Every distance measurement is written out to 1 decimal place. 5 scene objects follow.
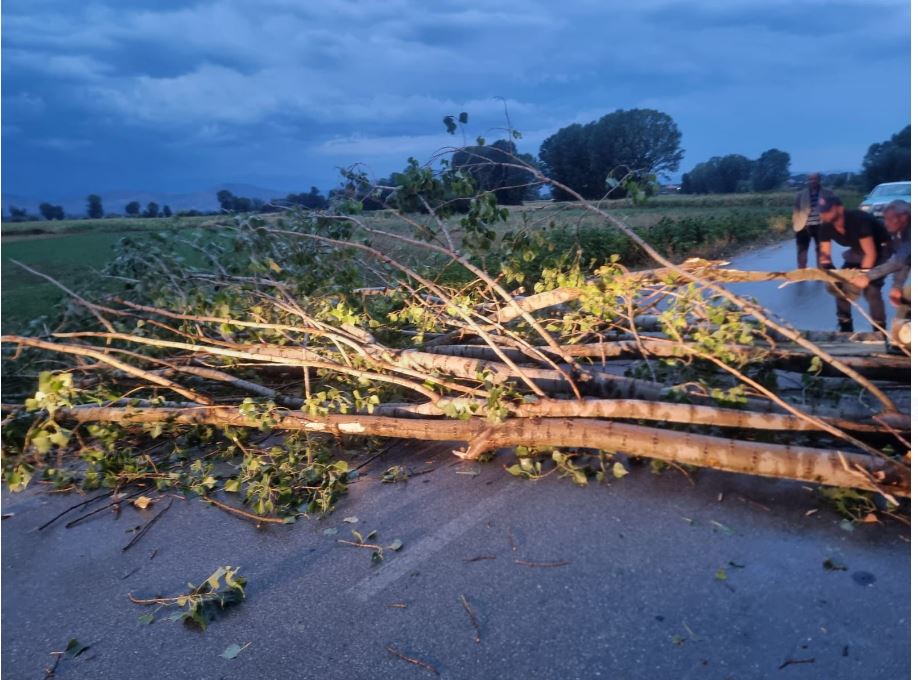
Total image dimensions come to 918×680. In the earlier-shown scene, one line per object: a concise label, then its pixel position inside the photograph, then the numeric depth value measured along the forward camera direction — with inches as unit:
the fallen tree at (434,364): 150.6
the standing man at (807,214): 247.8
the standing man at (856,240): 223.9
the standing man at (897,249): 210.7
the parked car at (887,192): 450.6
